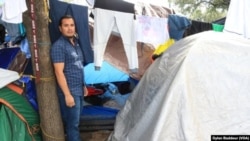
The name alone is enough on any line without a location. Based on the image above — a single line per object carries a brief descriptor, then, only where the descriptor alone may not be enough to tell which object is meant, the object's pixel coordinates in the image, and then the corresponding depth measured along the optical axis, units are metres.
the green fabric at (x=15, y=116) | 3.73
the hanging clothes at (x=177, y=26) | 4.62
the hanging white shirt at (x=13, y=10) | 3.29
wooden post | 3.65
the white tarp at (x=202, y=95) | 2.76
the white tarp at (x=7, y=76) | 3.67
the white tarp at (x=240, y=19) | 3.74
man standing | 3.58
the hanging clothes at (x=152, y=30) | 5.05
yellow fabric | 4.43
